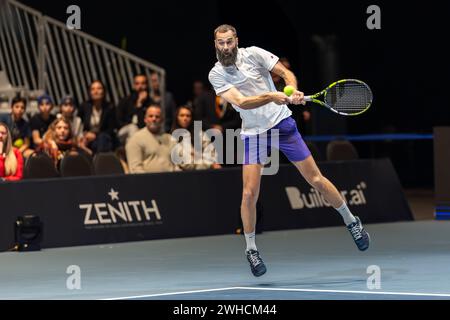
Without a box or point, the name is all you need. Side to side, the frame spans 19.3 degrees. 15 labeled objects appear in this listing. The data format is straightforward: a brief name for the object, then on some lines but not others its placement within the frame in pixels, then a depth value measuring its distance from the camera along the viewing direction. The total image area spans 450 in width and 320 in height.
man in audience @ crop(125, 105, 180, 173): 15.48
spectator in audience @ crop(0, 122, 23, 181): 14.32
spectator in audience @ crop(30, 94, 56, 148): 16.67
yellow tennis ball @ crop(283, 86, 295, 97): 10.67
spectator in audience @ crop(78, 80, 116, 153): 17.00
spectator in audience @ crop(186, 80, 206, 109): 19.80
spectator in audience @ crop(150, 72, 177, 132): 18.78
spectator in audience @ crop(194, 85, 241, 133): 17.87
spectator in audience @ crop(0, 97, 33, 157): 16.36
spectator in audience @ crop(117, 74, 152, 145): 17.12
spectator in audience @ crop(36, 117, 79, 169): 15.75
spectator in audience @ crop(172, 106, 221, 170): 15.92
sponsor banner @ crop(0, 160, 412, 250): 14.10
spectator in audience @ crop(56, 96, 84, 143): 16.58
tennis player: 11.14
